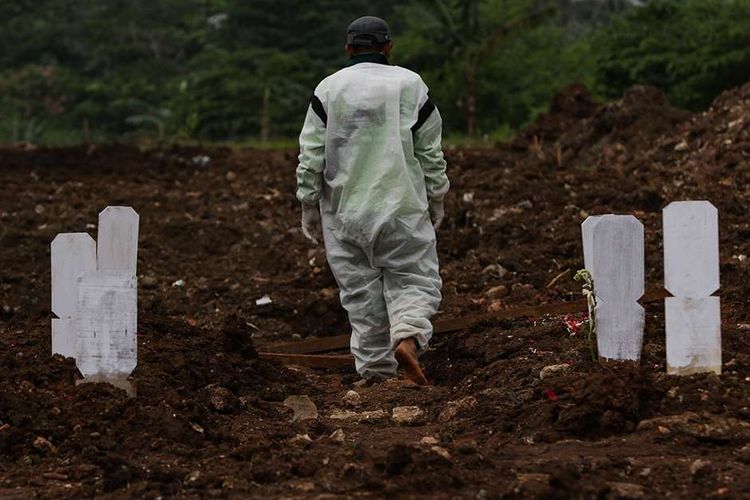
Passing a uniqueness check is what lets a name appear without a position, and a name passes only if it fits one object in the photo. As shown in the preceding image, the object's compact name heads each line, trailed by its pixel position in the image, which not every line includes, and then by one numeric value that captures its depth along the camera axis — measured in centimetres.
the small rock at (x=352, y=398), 1010
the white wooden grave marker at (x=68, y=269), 950
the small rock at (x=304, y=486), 676
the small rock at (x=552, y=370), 915
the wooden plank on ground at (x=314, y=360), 1264
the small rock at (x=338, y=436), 800
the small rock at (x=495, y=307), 1376
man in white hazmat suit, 1131
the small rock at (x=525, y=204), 1882
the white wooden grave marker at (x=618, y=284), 851
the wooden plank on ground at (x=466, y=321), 1227
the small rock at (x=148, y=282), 1693
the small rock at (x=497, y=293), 1449
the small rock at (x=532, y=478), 657
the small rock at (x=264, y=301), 1574
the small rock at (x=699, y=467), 664
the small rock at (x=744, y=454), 691
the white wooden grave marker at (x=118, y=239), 895
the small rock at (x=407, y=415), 915
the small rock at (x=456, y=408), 898
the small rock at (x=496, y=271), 1541
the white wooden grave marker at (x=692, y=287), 812
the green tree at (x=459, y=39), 3874
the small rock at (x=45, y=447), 792
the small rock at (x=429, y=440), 769
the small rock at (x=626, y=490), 627
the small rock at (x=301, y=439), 780
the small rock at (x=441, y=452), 680
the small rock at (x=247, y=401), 974
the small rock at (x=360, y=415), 932
